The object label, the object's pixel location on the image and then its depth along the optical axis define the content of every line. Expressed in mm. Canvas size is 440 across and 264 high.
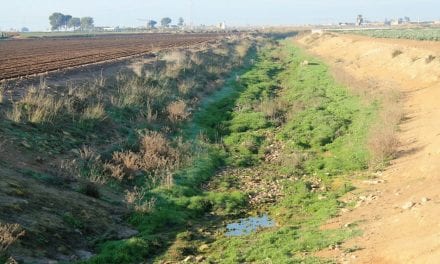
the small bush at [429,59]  36341
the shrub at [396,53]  44550
